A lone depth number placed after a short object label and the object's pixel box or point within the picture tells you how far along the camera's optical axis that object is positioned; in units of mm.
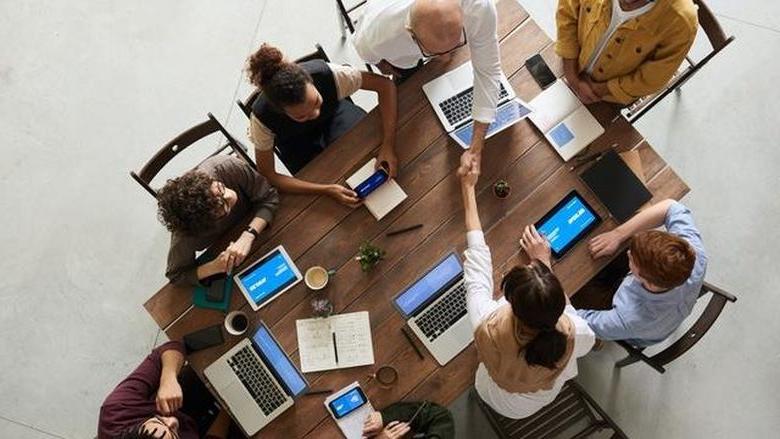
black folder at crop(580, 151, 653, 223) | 2420
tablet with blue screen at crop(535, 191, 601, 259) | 2408
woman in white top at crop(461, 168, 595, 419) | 1864
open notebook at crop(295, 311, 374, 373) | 2361
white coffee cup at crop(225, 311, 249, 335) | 2406
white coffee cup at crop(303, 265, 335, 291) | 2414
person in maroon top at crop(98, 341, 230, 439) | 2291
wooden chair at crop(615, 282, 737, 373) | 2289
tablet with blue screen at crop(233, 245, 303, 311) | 2443
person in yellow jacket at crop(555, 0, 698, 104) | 2279
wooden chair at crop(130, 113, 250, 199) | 2572
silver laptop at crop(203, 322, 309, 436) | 2334
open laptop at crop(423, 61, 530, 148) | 2537
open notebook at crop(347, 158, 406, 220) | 2484
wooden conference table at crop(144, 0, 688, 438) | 2344
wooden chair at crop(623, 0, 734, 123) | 2588
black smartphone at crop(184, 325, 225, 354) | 2400
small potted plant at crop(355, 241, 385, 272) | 2383
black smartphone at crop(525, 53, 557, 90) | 2580
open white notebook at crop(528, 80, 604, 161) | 2492
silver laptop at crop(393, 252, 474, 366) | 2354
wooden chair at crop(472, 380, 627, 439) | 2537
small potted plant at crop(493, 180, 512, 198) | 2424
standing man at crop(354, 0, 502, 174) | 2199
